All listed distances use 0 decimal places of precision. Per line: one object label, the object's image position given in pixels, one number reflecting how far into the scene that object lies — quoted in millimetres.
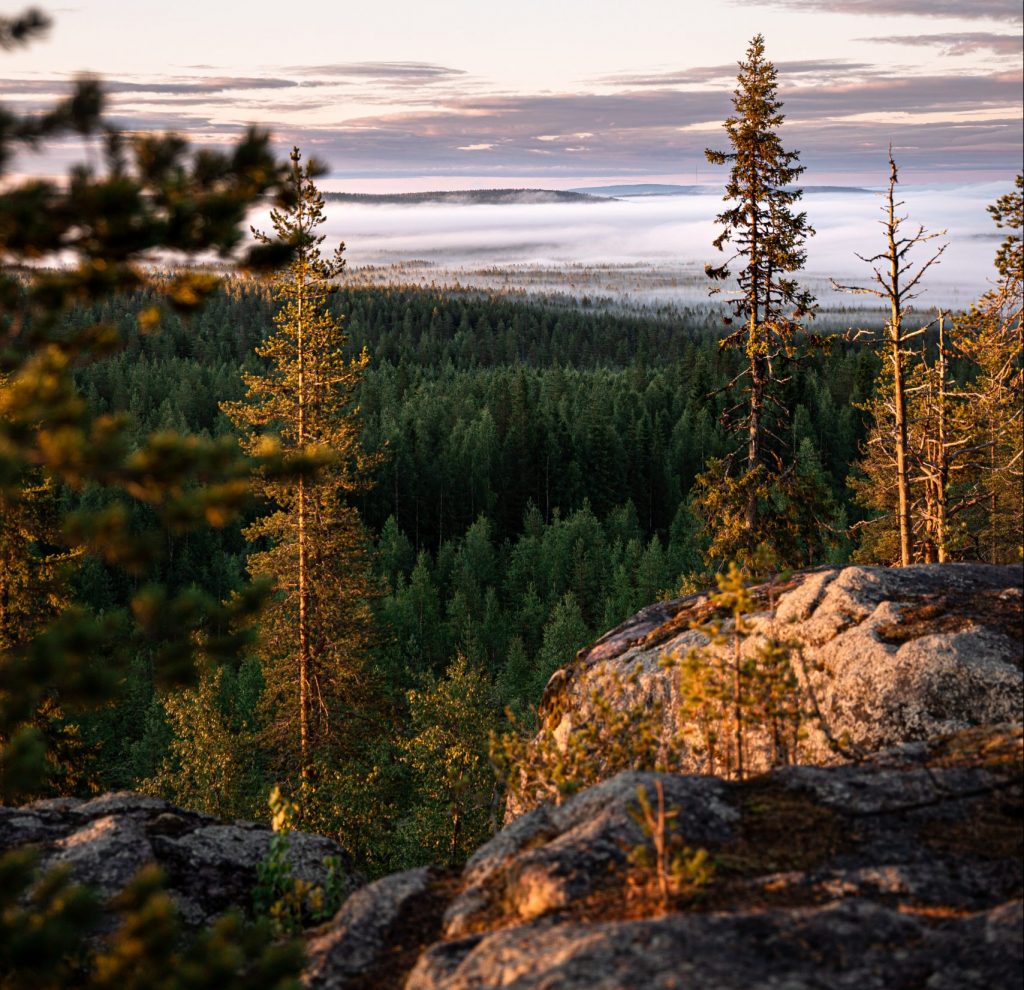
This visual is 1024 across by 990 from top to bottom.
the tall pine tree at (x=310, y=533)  28516
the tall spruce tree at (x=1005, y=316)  22922
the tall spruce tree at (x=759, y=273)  26484
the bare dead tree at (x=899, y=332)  22062
